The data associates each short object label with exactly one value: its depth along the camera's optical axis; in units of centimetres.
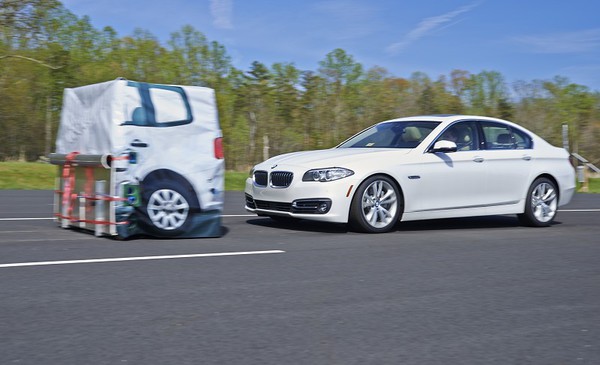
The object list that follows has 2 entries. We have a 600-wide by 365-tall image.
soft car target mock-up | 766
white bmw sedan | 884
